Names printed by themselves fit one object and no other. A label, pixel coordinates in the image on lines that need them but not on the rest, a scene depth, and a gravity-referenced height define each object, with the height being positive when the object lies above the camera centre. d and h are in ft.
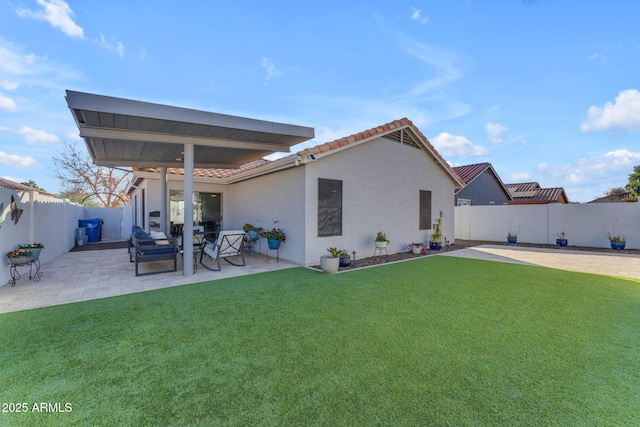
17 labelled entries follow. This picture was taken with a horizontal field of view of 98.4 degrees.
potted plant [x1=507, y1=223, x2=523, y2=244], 42.08 -2.72
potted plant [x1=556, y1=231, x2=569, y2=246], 37.96 -3.30
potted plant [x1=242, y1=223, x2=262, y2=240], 28.55 -1.79
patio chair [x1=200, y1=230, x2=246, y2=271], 22.45 -2.73
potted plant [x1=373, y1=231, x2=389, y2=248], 28.48 -2.72
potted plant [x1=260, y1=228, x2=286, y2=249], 26.18 -2.26
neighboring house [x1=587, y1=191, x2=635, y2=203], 67.77 +5.43
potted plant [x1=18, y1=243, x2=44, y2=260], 18.33 -2.39
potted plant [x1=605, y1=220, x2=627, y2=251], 33.96 -2.84
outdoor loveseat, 20.74 -2.82
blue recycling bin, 42.92 -2.21
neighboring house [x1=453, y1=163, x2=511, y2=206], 56.34 +6.44
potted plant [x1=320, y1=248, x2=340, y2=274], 21.40 -3.85
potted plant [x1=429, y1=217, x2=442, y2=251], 34.65 -2.93
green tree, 68.97 +9.08
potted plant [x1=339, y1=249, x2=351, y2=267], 23.41 -3.80
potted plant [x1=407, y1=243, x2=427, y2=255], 31.50 -3.88
